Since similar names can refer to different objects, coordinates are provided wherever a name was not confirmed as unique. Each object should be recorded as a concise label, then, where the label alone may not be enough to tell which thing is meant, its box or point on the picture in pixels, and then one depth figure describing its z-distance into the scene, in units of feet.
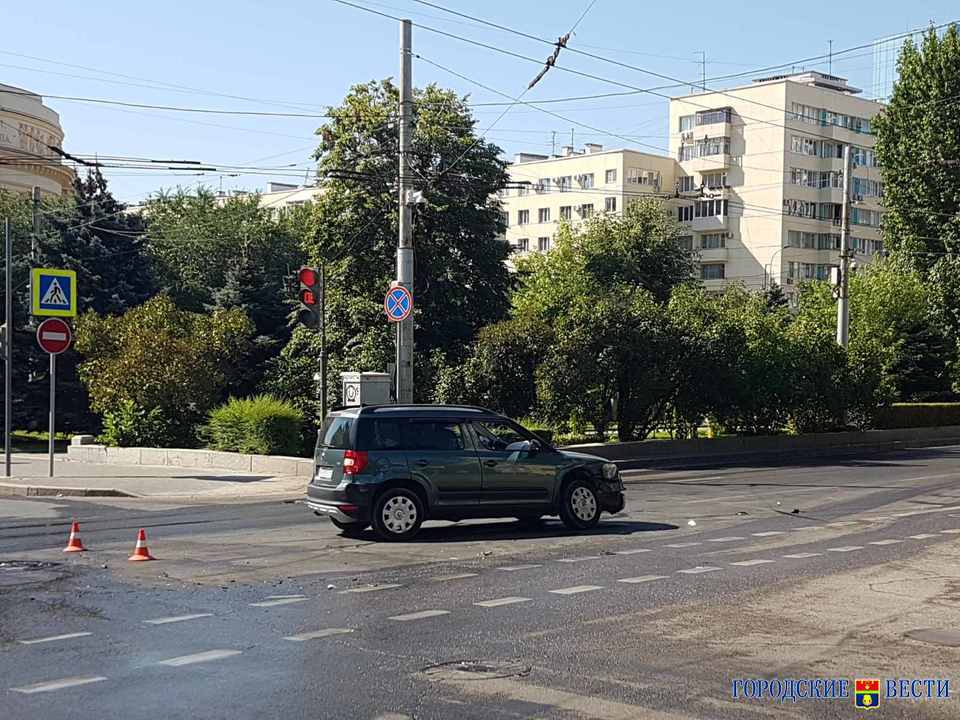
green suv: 48.70
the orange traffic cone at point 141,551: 42.75
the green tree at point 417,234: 120.67
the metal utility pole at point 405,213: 82.02
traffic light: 77.51
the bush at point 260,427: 90.27
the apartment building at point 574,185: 313.73
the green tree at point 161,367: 101.14
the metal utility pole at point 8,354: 82.99
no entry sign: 78.23
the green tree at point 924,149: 190.80
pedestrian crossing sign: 81.41
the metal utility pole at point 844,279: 136.26
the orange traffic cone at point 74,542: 44.94
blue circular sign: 80.28
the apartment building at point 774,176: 293.43
